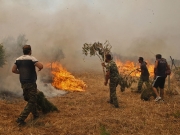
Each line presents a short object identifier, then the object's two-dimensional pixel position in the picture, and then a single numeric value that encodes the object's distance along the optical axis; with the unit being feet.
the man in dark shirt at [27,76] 20.07
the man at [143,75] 39.46
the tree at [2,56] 46.24
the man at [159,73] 31.48
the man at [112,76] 28.35
